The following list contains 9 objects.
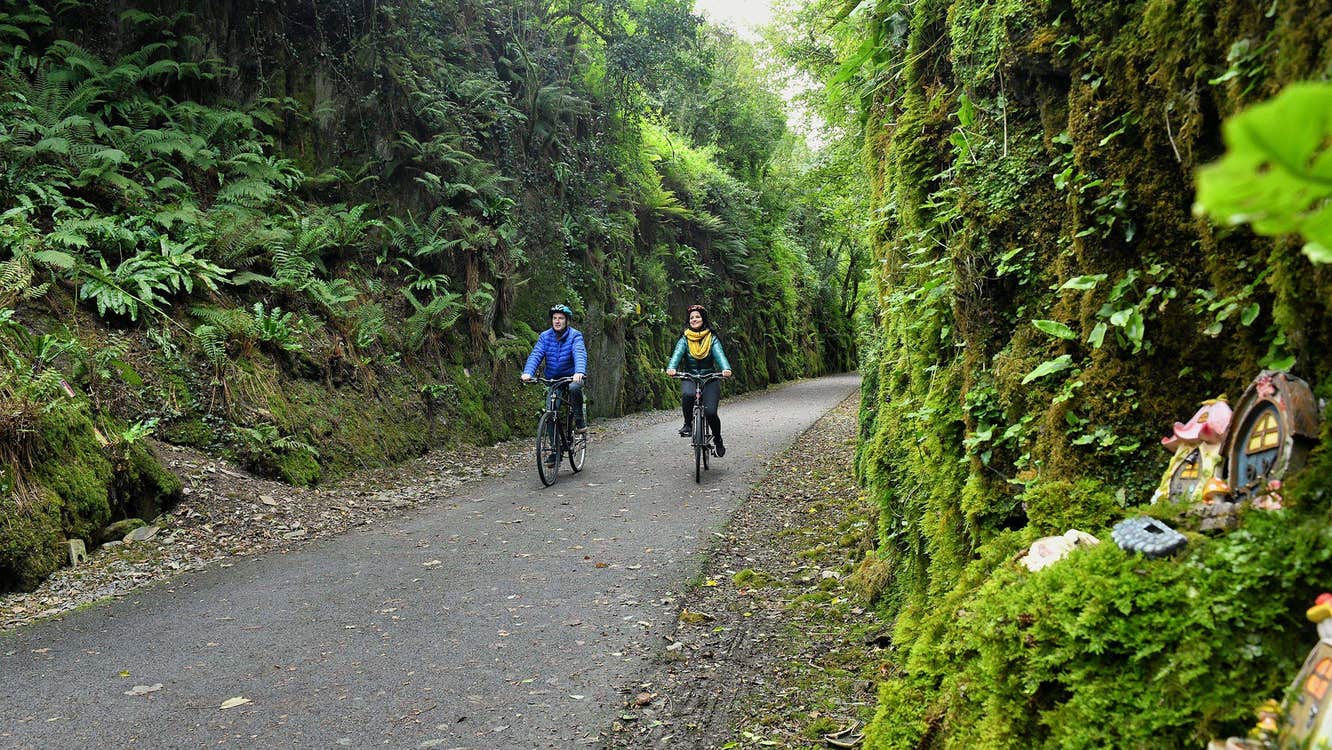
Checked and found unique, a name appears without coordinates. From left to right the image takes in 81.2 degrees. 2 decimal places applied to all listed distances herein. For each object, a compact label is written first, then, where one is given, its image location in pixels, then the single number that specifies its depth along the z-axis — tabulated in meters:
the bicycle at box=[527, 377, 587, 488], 9.89
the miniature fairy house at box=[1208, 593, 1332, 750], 1.42
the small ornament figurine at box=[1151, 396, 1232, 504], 2.17
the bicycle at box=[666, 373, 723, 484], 10.03
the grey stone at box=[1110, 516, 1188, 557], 1.96
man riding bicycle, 10.53
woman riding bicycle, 10.40
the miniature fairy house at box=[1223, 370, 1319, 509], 1.84
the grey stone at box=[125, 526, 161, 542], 6.75
